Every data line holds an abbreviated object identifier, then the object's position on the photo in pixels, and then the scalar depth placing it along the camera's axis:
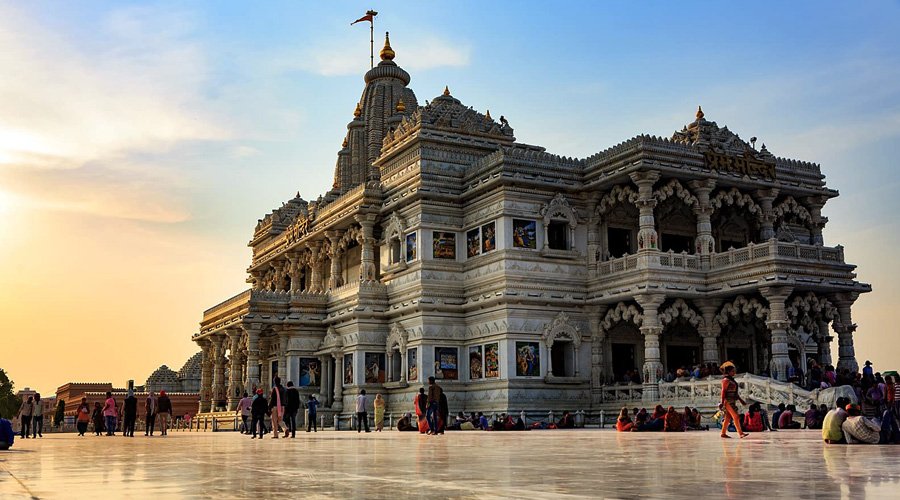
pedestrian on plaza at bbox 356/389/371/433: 32.69
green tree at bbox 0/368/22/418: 90.12
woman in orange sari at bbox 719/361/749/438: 19.97
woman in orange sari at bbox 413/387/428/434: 28.02
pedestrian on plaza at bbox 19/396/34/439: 32.97
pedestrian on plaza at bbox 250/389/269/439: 26.36
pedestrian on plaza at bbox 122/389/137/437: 33.31
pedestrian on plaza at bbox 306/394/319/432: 35.19
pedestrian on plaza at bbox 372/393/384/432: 34.97
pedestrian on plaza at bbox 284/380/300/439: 26.44
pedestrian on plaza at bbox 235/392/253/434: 31.44
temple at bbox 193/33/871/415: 34.59
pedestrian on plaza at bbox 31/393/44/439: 33.77
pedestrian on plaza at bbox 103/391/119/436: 34.75
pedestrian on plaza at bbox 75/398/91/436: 36.06
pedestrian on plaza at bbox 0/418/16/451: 18.84
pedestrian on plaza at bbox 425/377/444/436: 27.05
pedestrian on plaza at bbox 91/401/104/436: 38.80
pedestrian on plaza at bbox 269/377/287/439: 25.48
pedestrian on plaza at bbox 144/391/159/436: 32.47
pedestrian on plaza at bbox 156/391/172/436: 33.22
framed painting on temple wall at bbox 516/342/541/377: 35.97
